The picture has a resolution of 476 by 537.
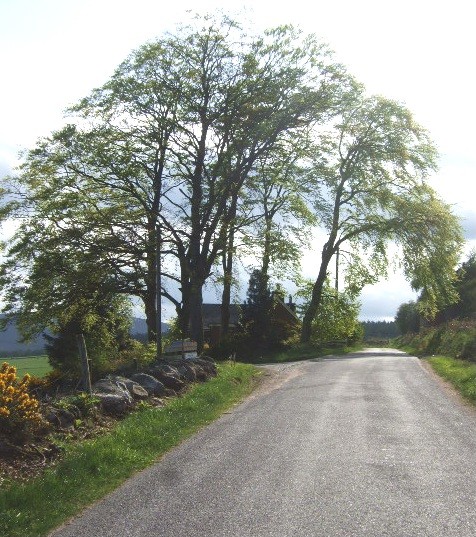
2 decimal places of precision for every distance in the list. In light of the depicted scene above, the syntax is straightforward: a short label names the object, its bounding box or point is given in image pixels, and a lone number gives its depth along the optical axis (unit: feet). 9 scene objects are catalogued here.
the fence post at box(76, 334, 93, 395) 44.34
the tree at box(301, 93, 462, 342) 147.54
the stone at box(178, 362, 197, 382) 63.20
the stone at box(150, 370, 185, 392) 58.33
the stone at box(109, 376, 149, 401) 50.55
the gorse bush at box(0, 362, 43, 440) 34.06
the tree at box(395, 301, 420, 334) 286.54
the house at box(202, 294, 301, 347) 202.49
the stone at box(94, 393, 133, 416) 45.09
